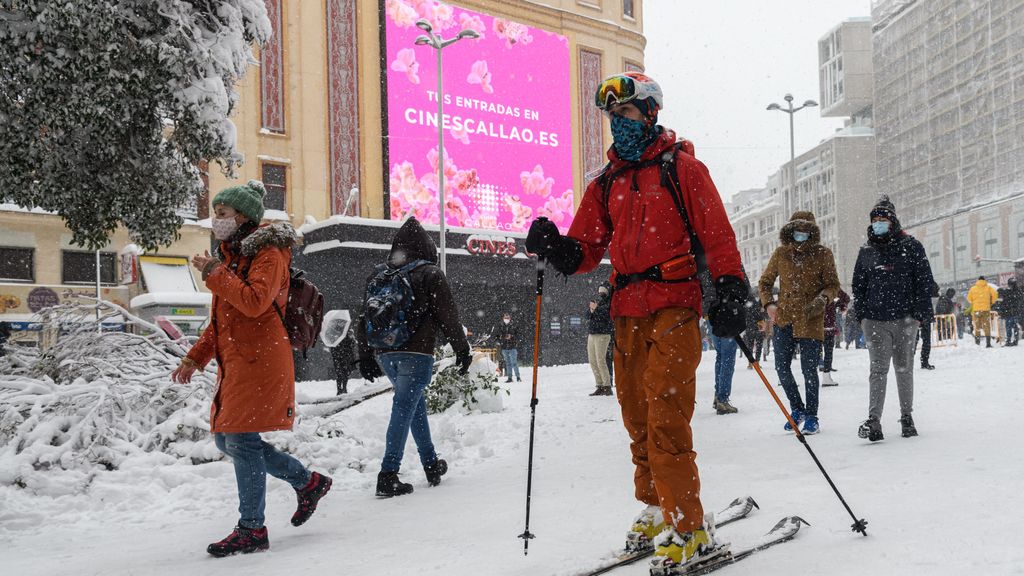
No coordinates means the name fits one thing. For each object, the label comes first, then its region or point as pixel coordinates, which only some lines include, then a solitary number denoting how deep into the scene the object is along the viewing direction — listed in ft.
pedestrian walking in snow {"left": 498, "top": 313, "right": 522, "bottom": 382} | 58.59
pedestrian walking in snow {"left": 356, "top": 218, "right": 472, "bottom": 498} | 17.24
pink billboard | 89.92
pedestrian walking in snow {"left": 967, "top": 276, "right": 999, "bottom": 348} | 62.54
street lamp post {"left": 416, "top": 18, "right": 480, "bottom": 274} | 78.38
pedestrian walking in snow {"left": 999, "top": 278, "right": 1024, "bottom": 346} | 61.41
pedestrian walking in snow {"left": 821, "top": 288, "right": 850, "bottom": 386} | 37.22
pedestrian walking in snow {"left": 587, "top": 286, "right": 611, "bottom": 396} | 39.40
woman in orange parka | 12.66
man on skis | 10.38
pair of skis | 10.18
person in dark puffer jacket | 20.47
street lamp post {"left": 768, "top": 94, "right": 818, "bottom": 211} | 127.54
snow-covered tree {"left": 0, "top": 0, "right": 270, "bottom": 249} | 22.43
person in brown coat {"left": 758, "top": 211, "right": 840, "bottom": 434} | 22.52
